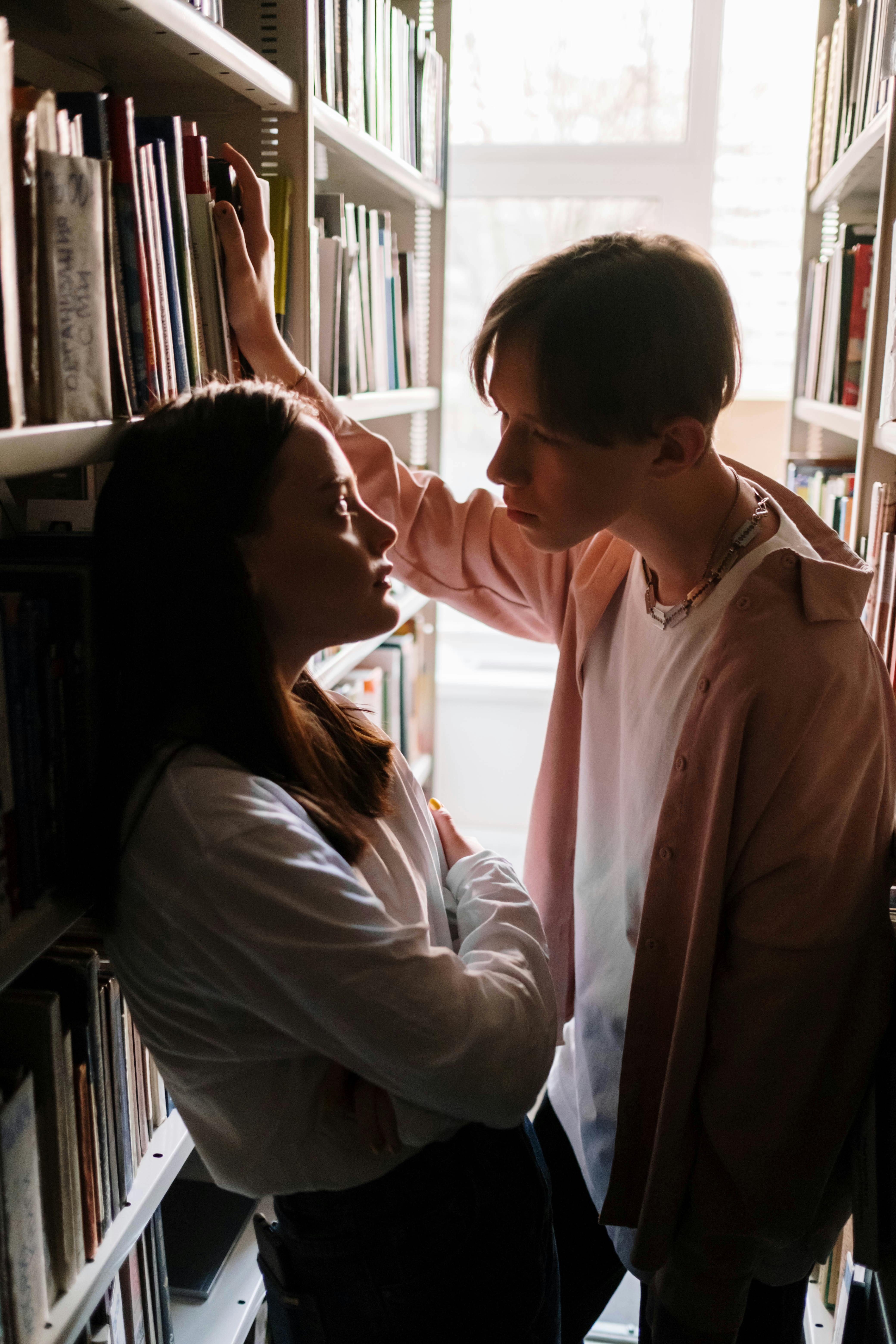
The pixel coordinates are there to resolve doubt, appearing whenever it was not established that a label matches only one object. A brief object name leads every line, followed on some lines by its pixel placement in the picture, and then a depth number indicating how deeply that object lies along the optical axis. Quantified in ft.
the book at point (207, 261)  3.41
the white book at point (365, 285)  6.05
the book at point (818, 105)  7.25
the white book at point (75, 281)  2.56
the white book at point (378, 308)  6.36
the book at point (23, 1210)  2.63
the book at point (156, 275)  3.07
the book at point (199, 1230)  4.63
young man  3.22
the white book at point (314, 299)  4.61
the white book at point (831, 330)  6.86
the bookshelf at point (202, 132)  2.72
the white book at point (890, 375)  4.60
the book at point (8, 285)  2.32
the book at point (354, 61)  5.28
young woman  2.51
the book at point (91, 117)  2.75
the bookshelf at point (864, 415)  3.22
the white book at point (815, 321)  7.34
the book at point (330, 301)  5.34
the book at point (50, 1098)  2.83
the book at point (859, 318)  6.63
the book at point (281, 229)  4.38
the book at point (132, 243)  2.88
